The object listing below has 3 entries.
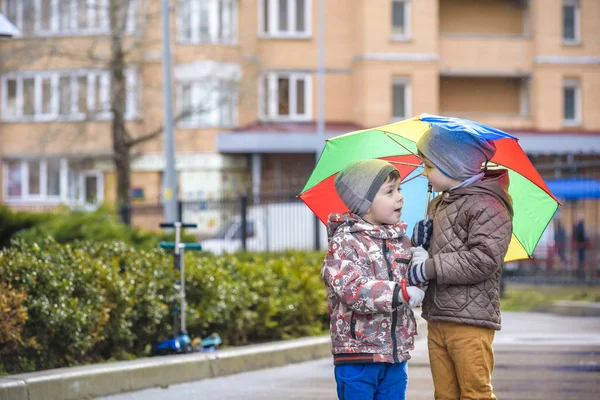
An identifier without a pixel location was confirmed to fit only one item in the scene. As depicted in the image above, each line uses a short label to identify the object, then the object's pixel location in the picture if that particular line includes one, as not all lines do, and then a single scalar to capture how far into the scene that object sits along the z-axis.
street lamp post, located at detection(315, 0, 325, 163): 34.14
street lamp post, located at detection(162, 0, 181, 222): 22.92
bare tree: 27.19
